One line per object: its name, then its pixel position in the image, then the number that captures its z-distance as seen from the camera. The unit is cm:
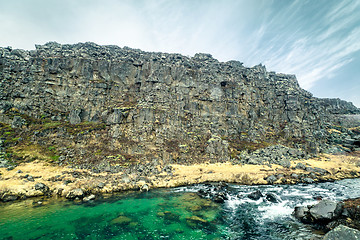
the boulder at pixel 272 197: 2414
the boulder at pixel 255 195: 2539
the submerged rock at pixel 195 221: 1766
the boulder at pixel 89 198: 2559
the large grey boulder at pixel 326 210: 1517
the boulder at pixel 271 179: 3346
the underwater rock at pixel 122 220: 1848
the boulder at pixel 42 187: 2740
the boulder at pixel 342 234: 998
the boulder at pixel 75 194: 2636
